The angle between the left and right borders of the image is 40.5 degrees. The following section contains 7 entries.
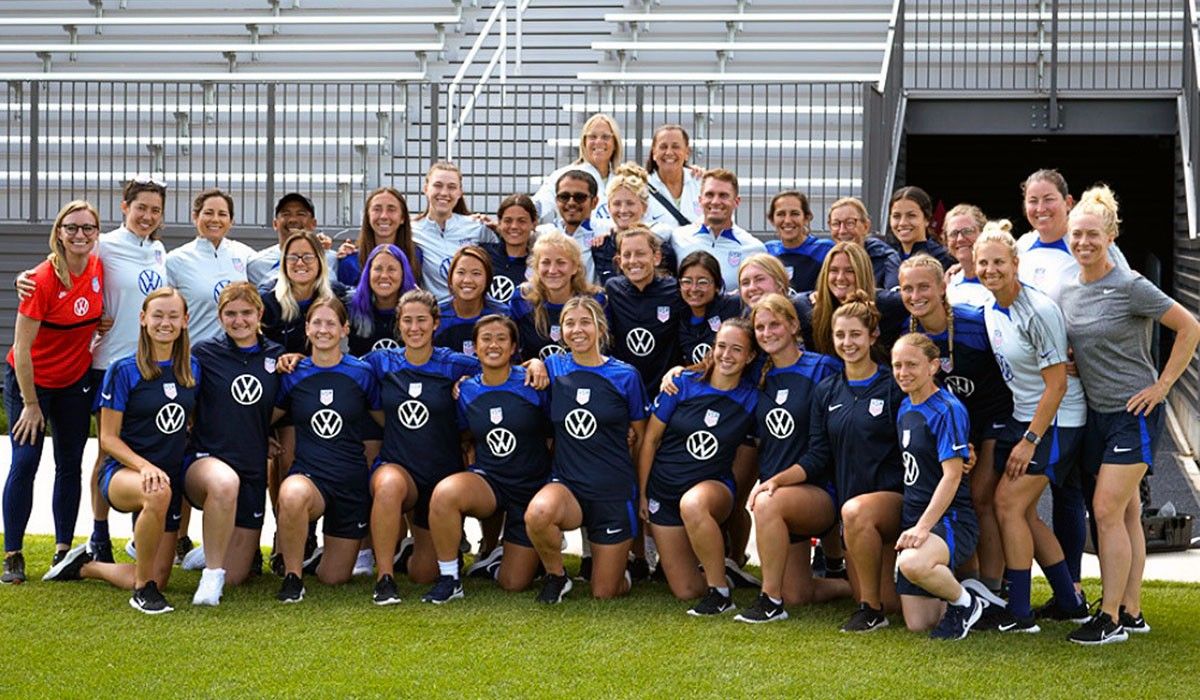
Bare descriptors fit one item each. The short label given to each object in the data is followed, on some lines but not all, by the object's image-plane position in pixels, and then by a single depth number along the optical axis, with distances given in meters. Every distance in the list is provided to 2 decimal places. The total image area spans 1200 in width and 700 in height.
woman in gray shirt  5.38
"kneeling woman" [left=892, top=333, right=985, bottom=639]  5.41
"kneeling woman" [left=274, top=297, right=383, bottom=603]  6.19
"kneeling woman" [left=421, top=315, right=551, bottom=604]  6.09
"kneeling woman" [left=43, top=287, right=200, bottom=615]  5.94
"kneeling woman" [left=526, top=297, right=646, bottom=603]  6.07
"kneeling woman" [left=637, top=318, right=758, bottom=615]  5.95
